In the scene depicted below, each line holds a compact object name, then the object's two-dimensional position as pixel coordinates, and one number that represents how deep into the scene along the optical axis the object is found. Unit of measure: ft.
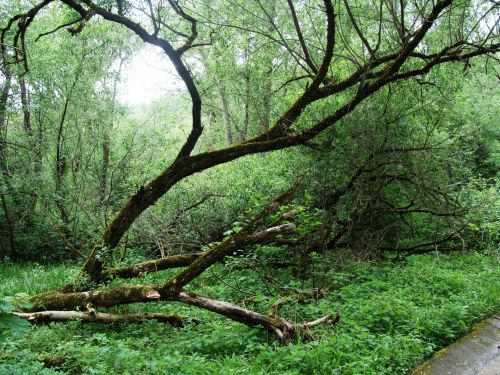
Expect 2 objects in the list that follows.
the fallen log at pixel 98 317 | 19.52
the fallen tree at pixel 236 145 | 19.34
